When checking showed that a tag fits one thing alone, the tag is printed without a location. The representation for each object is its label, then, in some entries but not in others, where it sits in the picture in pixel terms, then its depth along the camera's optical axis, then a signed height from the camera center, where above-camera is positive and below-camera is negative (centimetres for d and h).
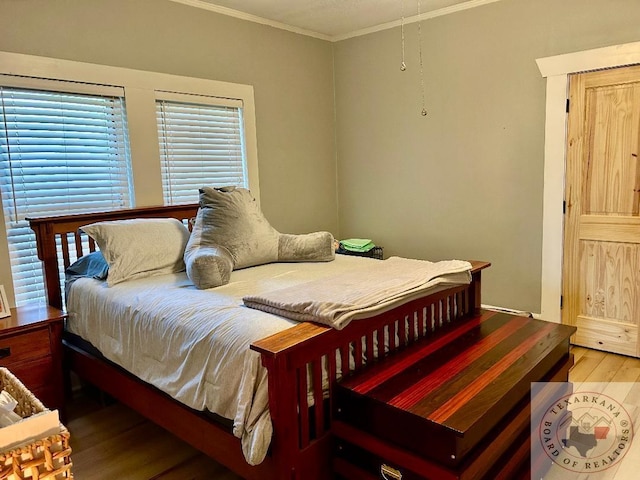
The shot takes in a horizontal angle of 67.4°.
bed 159 -73
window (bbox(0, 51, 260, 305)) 268 +30
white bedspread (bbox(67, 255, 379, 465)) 164 -61
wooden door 304 -26
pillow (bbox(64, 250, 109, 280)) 259 -44
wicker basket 106 -61
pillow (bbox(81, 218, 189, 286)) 256 -33
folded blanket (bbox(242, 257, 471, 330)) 178 -47
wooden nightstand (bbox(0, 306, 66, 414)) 232 -79
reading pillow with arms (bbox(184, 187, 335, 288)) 261 -34
